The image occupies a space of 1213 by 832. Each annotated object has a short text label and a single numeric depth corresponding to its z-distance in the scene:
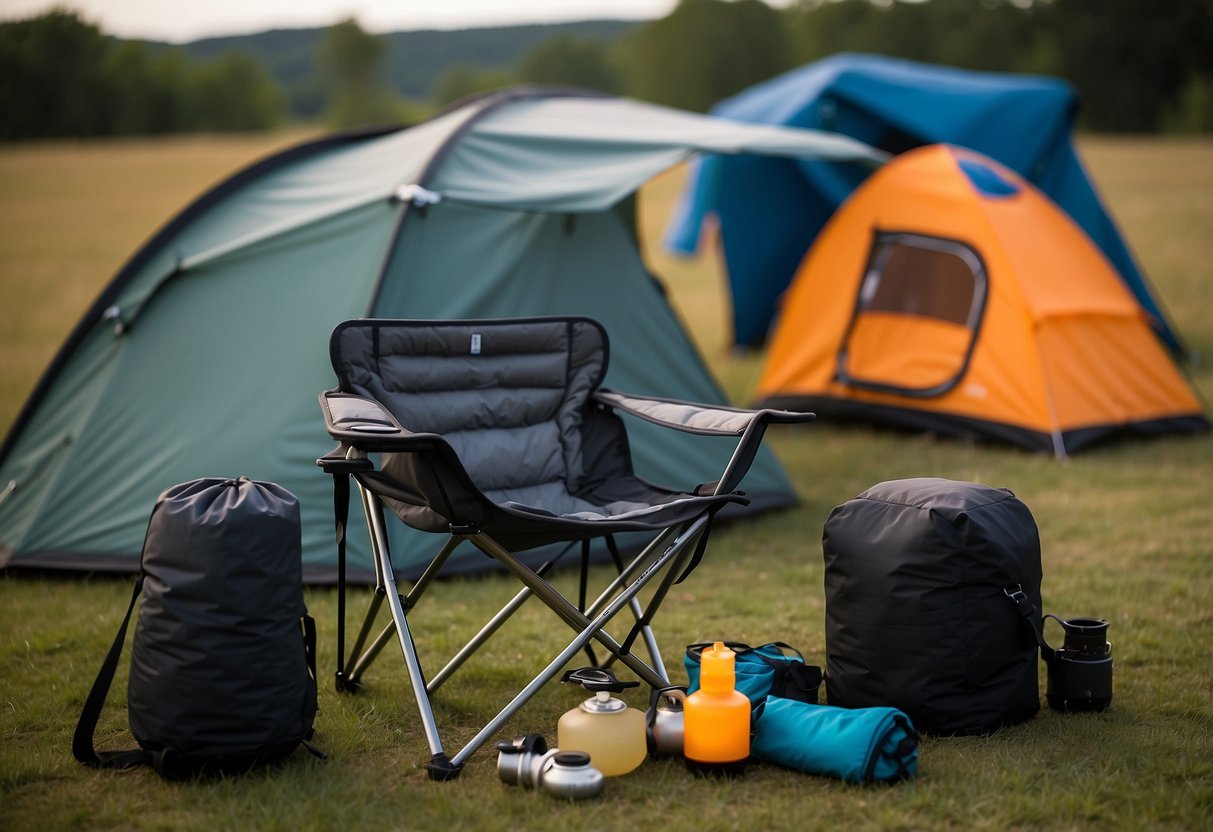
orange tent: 5.49
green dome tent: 3.94
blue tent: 7.06
